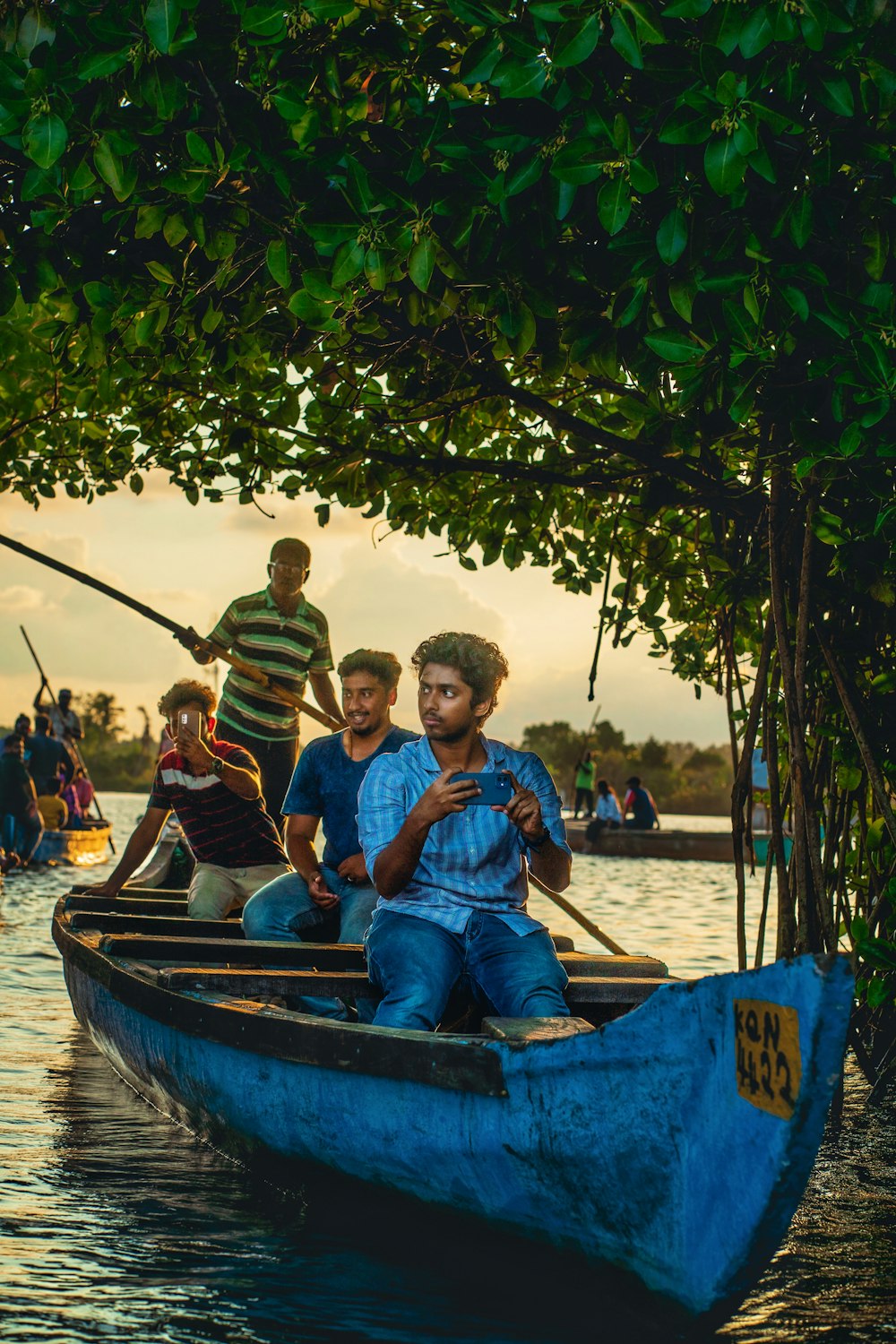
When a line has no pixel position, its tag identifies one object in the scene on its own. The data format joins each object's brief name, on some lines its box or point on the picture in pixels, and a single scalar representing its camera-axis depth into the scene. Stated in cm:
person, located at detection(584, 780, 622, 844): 3150
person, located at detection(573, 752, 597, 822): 3522
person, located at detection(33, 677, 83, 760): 2162
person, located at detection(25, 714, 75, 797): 1988
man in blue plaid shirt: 463
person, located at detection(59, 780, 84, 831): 2242
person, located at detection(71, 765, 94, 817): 2411
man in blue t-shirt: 610
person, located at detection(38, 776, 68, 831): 2064
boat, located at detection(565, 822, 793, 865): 2925
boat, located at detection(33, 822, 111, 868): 2073
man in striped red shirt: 691
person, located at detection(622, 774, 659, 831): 3155
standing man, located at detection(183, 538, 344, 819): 815
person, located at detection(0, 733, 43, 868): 1770
